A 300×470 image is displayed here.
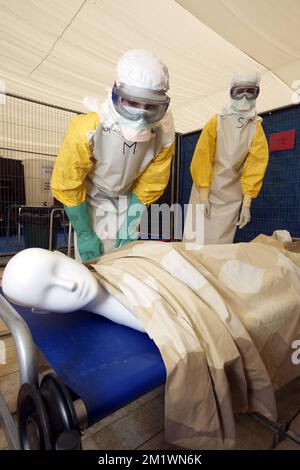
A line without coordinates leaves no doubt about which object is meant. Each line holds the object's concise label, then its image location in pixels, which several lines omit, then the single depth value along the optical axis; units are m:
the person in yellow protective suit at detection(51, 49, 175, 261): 0.96
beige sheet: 0.56
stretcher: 0.42
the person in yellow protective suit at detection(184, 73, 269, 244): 1.63
